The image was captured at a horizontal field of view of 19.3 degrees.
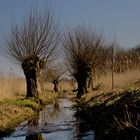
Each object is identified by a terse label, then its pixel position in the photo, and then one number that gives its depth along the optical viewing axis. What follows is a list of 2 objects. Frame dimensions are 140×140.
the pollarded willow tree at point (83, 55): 39.00
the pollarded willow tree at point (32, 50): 31.95
